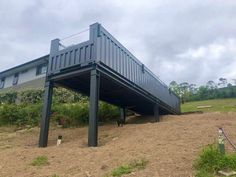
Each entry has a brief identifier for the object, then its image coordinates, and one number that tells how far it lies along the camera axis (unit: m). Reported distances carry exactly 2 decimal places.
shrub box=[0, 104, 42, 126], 9.76
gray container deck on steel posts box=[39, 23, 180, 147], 6.37
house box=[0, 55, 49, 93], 15.66
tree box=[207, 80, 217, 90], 27.21
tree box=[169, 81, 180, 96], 26.53
